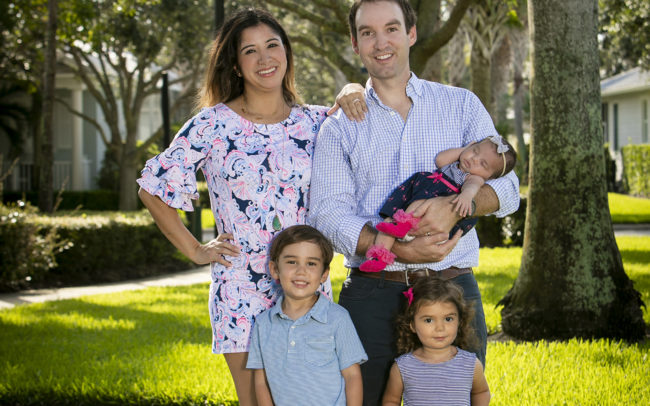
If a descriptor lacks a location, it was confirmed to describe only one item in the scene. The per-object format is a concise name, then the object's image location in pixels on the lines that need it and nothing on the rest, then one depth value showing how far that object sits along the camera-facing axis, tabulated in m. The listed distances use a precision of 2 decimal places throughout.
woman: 3.37
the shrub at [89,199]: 23.91
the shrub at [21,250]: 11.02
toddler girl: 3.14
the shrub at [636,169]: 23.45
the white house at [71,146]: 24.34
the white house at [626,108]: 29.14
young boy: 3.12
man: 3.20
